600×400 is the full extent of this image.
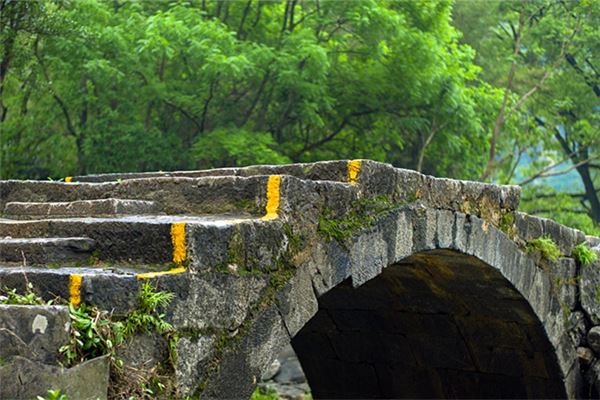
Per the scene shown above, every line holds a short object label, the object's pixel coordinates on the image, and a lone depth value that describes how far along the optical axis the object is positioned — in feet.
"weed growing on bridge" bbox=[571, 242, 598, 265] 26.72
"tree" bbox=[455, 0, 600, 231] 56.08
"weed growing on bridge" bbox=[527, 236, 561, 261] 24.41
